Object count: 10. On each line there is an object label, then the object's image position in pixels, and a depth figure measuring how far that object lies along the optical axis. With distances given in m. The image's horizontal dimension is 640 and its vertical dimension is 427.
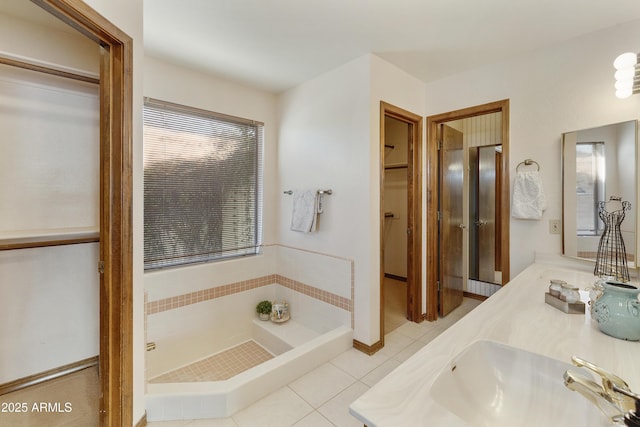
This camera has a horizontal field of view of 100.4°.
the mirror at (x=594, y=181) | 1.66
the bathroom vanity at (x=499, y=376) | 0.63
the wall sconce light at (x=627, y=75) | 1.54
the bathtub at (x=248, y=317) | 1.68
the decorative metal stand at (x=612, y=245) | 1.66
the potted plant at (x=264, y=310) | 2.77
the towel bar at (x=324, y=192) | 2.47
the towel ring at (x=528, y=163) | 2.07
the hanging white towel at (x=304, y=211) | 2.53
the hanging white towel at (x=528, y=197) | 2.02
